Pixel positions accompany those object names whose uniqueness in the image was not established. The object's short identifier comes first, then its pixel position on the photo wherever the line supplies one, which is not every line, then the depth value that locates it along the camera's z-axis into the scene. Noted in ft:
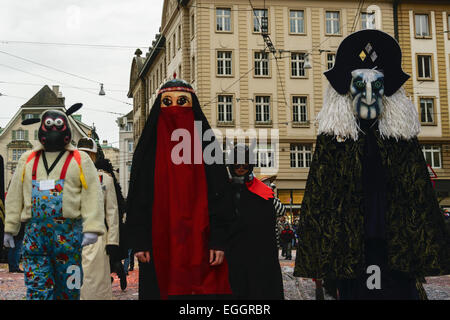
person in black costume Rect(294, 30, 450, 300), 15.19
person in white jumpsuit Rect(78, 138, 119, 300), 22.64
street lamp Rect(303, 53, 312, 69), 95.87
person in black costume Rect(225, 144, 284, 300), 21.09
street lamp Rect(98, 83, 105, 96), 131.13
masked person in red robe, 14.90
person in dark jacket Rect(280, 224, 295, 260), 60.08
